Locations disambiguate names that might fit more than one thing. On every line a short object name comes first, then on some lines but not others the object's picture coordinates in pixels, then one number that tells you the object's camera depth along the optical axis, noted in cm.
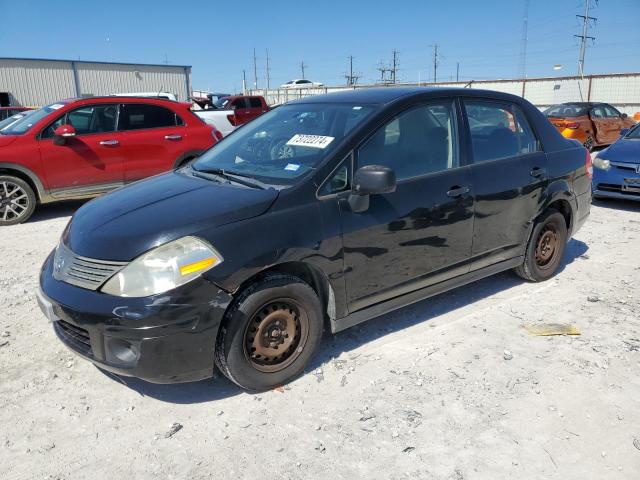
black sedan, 261
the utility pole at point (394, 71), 7967
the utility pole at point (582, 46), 4445
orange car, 1372
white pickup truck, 2053
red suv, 699
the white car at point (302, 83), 5438
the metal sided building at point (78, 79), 2955
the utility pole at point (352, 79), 7712
